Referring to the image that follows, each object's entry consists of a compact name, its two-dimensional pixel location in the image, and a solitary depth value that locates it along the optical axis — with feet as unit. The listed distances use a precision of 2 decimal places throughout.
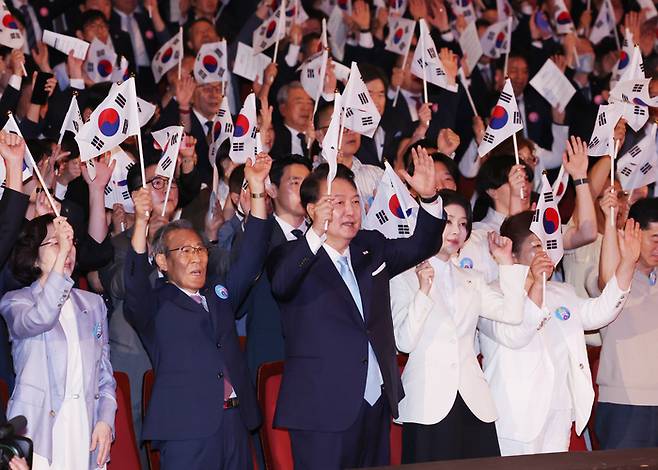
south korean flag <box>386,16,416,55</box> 53.36
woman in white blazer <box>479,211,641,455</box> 32.83
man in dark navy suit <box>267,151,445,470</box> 30.07
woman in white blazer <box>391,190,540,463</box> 31.40
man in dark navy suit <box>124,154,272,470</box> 29.58
